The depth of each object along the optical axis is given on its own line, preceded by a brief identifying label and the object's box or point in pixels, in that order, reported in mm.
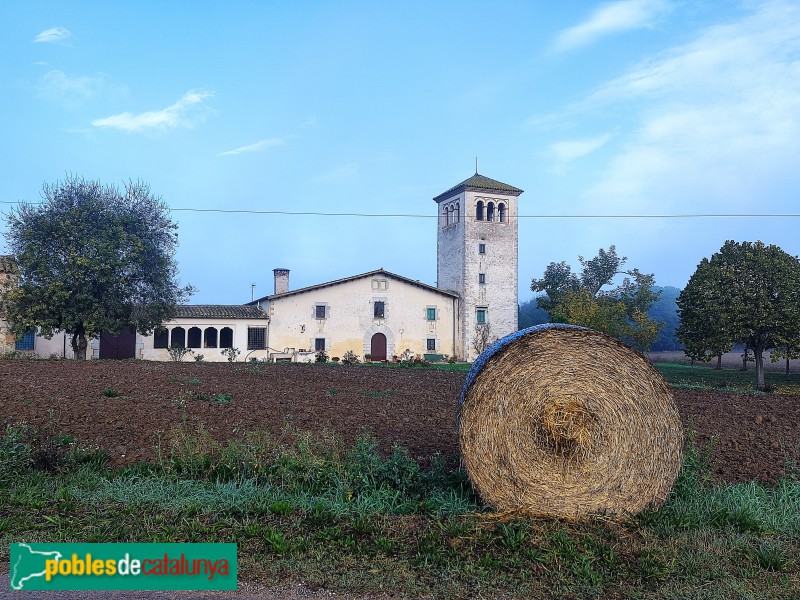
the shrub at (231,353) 38344
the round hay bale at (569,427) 6508
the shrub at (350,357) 39594
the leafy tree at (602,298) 42969
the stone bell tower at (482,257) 46156
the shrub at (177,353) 36281
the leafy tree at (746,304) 30609
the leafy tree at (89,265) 29000
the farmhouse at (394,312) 39531
